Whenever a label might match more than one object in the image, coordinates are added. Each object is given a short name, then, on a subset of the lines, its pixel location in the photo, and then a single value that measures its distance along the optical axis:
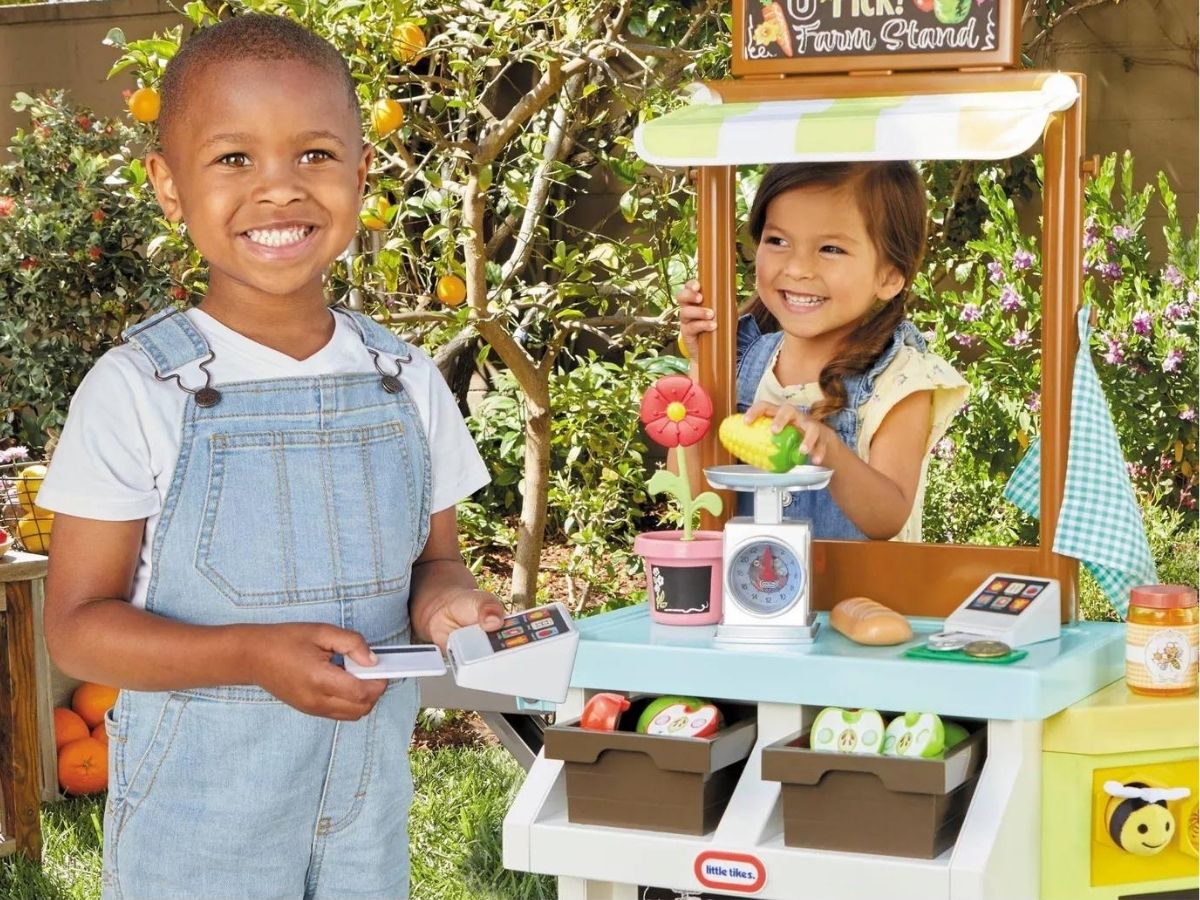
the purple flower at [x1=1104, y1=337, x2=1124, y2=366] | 3.84
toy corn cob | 2.13
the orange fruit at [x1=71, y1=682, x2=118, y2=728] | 4.36
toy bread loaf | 2.05
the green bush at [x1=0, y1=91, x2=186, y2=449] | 4.68
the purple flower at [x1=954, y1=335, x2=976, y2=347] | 2.72
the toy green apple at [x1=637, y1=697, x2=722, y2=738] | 2.00
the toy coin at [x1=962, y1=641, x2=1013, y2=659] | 1.94
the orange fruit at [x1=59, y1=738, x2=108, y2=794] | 4.21
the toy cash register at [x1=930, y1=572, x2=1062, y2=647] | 2.03
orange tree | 3.59
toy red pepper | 2.03
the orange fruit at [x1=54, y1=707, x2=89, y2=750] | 4.27
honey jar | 2.01
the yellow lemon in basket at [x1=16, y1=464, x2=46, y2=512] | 4.13
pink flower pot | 2.20
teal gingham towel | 2.15
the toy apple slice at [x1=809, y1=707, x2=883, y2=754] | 1.91
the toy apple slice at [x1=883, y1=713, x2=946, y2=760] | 1.87
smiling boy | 1.65
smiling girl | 2.28
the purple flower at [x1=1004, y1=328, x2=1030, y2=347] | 2.71
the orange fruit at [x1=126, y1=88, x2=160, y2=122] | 3.33
